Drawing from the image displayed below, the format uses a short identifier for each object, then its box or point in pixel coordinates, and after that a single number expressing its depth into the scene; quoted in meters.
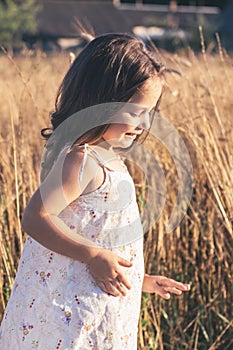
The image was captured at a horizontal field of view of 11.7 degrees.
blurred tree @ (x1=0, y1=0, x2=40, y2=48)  30.66
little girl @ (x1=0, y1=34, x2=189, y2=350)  2.18
